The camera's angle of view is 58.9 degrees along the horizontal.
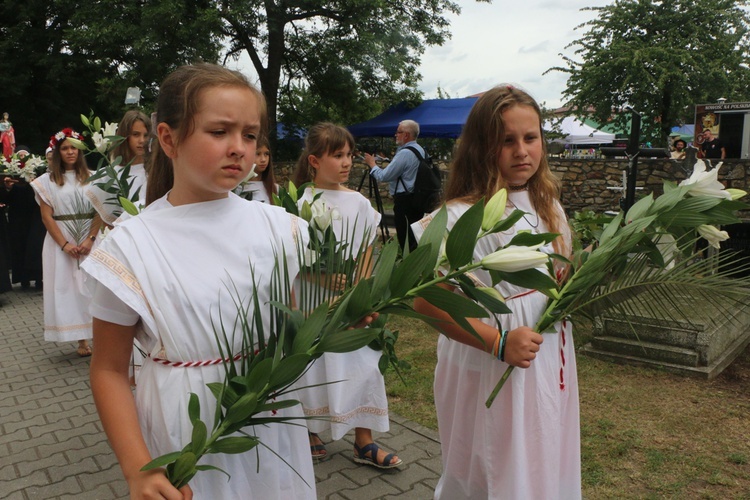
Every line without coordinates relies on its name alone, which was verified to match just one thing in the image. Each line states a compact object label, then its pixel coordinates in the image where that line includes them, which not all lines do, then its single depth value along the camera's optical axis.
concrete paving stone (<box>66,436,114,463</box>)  4.26
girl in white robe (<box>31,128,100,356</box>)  6.37
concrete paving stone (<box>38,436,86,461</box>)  4.36
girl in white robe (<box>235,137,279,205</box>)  3.99
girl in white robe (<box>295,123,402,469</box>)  3.80
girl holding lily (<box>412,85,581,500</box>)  2.32
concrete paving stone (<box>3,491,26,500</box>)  3.73
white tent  25.69
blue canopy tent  18.07
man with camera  9.05
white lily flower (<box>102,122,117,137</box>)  4.21
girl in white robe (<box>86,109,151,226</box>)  4.98
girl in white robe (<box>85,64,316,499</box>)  1.63
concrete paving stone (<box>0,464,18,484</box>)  3.95
